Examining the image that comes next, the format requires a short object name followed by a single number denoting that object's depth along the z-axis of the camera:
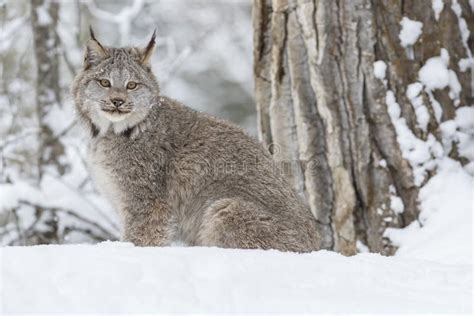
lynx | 10.05
